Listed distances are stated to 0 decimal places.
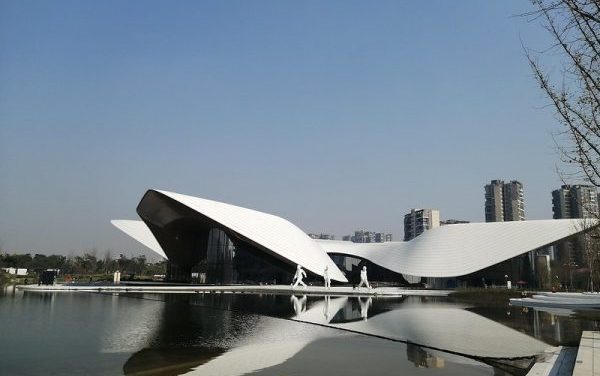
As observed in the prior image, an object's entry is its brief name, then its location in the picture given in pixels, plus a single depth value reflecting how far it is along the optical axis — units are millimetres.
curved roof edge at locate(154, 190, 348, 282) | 39469
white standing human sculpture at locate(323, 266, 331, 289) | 34438
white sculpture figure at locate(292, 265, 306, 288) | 34656
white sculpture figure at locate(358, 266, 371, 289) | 34938
